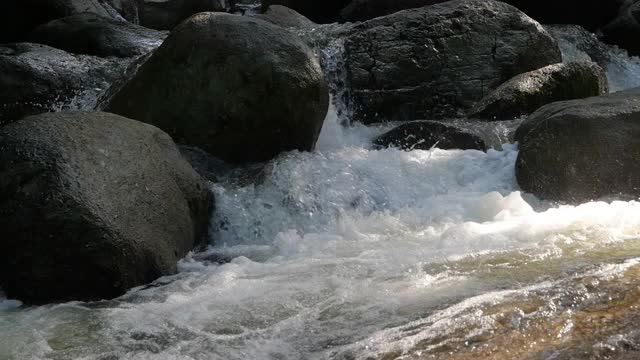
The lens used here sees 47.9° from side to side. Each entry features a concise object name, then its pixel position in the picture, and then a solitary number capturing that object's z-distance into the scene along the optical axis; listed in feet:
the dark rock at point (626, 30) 46.85
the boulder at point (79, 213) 14.85
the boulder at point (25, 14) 40.11
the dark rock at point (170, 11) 50.98
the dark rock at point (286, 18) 40.63
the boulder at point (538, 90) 28.37
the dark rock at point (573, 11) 49.57
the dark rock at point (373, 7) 44.68
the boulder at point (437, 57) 30.96
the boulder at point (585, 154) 20.54
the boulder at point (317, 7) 53.67
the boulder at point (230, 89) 22.11
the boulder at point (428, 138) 25.30
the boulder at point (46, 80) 27.37
